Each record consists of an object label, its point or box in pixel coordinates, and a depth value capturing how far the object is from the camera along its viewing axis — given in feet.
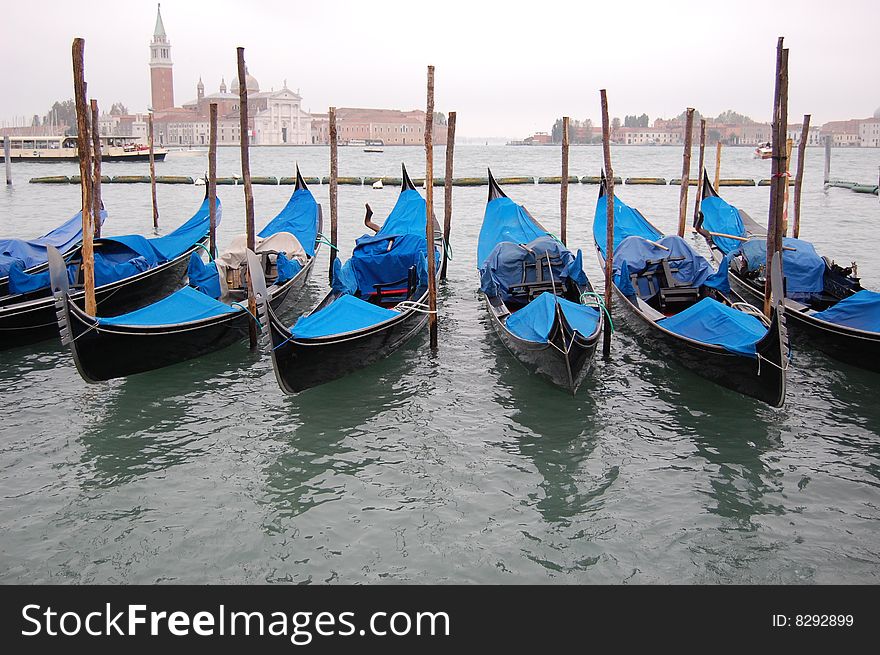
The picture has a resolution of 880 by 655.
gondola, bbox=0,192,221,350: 20.80
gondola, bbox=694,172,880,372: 18.17
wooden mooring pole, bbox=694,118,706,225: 35.76
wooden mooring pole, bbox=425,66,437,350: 20.68
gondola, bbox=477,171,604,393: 17.11
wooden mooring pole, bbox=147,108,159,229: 43.21
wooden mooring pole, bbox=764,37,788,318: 18.34
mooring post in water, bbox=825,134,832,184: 70.39
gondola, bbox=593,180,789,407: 15.81
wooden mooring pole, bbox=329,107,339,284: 28.09
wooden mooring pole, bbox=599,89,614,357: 20.17
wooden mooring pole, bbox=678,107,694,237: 37.60
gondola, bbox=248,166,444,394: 16.92
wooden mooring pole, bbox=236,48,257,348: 20.97
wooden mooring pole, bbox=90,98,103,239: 30.51
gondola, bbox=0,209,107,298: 22.57
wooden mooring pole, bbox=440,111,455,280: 29.71
